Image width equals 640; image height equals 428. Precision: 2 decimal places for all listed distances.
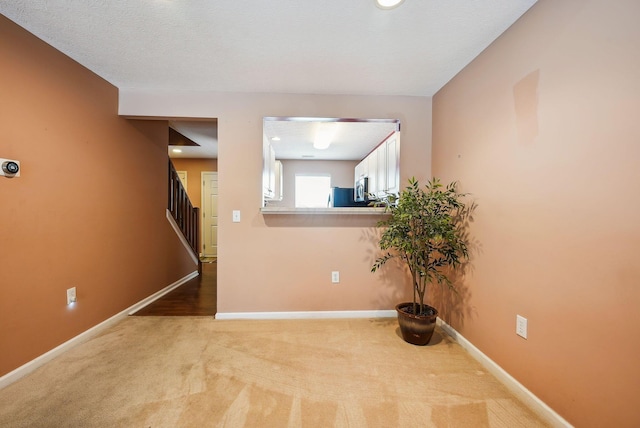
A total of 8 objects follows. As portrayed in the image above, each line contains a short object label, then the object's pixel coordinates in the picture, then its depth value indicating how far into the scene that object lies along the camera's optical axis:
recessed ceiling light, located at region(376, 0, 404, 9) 1.35
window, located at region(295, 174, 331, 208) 2.89
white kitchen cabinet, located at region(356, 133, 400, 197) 2.54
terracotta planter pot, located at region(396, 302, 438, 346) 1.96
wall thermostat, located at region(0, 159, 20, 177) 1.54
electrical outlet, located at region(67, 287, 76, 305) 1.96
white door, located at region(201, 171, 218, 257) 5.62
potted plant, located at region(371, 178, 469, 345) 1.92
